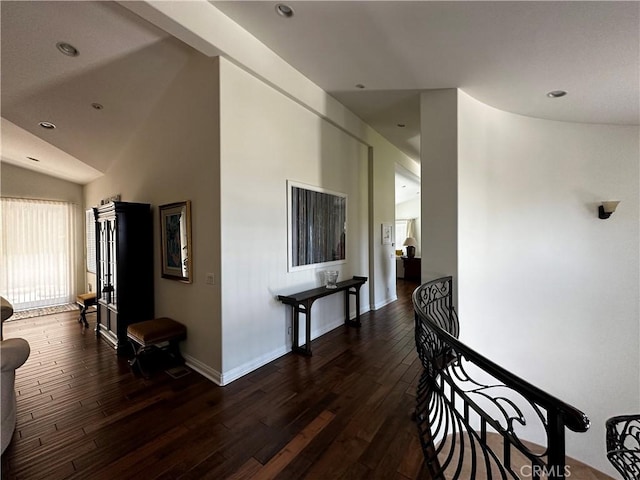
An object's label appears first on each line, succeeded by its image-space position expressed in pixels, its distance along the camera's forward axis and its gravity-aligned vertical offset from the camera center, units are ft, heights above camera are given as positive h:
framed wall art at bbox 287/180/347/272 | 11.96 +0.37
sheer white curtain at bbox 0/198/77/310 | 19.22 -1.14
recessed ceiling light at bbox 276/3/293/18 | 7.84 +6.39
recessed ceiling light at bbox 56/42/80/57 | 9.19 +6.23
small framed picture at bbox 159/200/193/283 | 10.29 -0.22
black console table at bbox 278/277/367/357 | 11.07 -2.71
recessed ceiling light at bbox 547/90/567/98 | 11.24 +5.65
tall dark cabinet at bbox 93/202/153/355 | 11.76 -1.39
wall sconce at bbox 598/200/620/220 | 13.47 +1.17
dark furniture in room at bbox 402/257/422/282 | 29.91 -3.68
